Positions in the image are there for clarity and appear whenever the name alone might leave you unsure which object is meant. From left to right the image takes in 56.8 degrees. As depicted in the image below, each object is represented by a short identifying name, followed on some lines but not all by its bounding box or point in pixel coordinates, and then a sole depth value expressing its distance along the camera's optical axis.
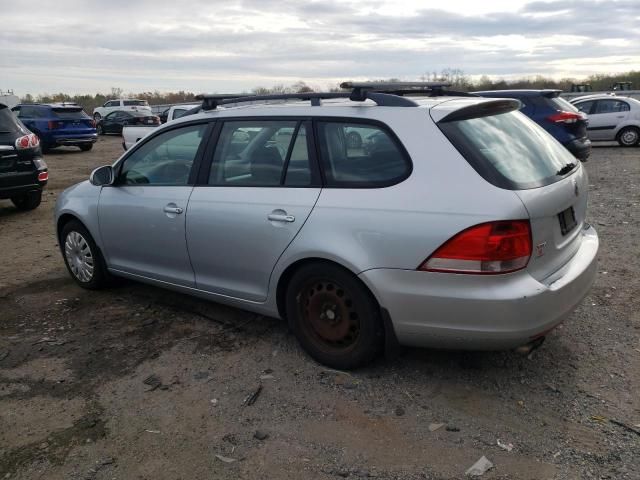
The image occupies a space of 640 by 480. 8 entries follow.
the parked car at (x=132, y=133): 13.97
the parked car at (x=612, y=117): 16.48
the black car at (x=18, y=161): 8.35
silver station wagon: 3.07
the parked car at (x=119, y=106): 32.81
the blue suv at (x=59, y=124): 19.61
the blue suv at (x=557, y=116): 11.66
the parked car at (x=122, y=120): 28.75
